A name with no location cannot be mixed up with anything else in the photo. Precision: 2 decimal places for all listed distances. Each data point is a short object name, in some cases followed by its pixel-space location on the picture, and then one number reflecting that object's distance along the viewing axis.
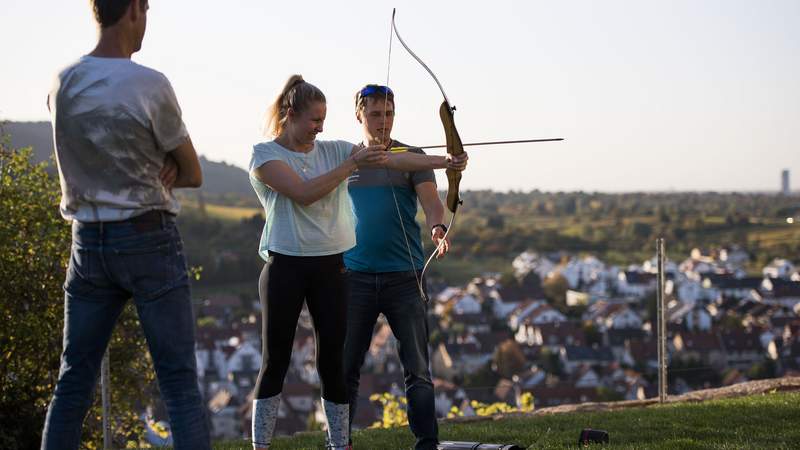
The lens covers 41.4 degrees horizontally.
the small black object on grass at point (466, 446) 5.27
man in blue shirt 5.09
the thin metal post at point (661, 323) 9.75
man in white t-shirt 3.18
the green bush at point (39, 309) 16.95
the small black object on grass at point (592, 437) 5.65
